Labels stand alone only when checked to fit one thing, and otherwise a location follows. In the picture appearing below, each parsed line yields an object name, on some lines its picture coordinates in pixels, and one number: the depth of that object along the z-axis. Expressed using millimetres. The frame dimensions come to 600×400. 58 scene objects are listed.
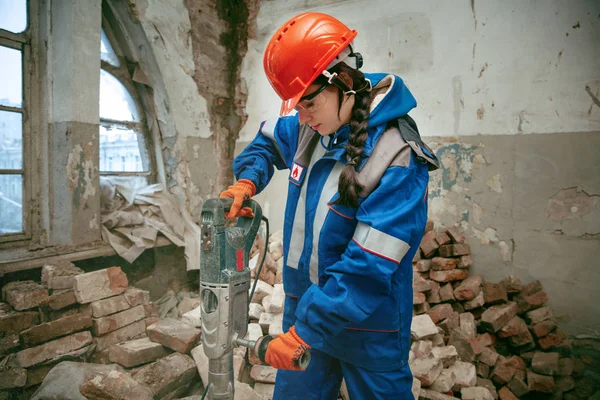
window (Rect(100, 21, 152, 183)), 3322
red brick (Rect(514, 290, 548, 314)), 2824
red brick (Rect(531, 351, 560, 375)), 2523
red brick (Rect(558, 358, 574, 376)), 2490
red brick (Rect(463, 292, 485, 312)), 2873
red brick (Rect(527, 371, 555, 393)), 2428
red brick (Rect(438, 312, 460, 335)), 2789
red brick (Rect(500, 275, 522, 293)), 2922
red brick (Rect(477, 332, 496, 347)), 2762
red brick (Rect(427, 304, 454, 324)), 2811
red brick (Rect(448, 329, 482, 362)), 2588
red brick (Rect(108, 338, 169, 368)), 2213
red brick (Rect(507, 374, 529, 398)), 2439
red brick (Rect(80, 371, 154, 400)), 1762
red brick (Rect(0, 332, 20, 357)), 2070
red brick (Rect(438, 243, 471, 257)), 3002
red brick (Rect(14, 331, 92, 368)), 2080
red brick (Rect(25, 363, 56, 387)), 2115
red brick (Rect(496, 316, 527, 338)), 2693
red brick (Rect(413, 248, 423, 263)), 3022
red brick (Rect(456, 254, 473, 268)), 3033
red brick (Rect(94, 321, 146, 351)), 2404
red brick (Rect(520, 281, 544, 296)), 2869
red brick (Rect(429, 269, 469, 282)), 2934
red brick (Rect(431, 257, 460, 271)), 2961
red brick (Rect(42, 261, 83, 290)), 2350
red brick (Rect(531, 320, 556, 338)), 2695
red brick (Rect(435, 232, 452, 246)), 3010
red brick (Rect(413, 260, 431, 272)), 2977
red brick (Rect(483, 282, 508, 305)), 2875
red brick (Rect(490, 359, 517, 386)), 2516
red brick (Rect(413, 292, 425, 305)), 2787
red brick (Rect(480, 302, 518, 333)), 2719
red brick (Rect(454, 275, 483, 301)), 2883
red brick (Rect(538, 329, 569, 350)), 2678
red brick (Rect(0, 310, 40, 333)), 2115
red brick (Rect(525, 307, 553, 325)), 2756
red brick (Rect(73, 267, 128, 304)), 2346
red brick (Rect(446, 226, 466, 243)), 3076
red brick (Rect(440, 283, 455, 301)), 2902
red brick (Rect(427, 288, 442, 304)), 2891
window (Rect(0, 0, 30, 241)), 2619
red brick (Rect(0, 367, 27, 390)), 1969
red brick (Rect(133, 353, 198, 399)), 1999
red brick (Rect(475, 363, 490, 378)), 2572
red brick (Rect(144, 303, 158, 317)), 2715
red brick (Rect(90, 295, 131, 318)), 2396
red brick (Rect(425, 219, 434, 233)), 3184
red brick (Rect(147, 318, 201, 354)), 2287
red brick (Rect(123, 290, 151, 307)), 2576
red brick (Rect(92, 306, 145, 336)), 2389
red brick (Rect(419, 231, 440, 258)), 2996
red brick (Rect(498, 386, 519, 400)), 2432
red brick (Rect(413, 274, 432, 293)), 2848
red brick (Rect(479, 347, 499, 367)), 2588
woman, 1124
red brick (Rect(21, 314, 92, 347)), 2133
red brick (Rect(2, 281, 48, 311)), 2213
